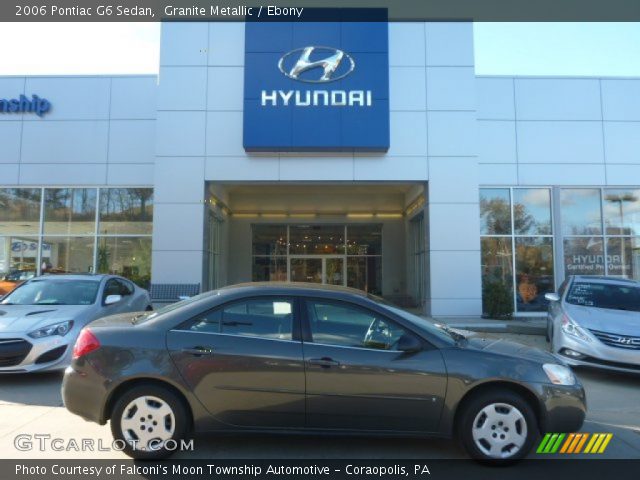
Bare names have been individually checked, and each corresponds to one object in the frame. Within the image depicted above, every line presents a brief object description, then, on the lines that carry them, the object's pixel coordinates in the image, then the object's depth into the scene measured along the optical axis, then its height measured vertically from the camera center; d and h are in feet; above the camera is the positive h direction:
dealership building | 45.70 +11.41
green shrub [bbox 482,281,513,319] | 44.98 -2.43
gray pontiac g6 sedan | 13.60 -3.10
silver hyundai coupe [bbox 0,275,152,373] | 21.75 -1.89
